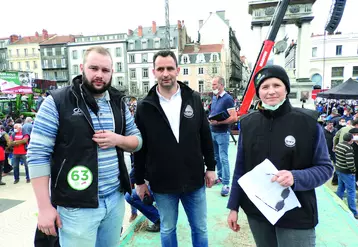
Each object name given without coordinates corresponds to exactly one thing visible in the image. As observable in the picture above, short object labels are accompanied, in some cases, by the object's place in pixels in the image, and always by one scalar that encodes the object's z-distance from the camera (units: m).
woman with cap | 1.65
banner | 21.72
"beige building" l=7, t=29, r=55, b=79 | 51.56
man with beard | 1.63
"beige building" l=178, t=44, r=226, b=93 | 40.81
